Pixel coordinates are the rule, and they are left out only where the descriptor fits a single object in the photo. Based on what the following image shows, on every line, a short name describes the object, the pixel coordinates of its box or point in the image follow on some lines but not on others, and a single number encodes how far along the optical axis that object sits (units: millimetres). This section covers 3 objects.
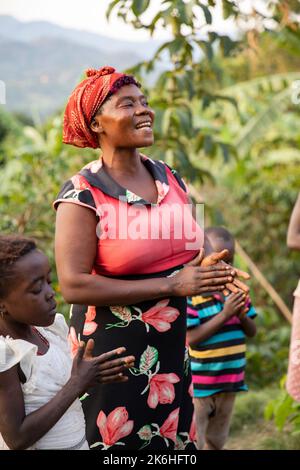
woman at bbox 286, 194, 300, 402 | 5852
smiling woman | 4449
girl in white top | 3600
